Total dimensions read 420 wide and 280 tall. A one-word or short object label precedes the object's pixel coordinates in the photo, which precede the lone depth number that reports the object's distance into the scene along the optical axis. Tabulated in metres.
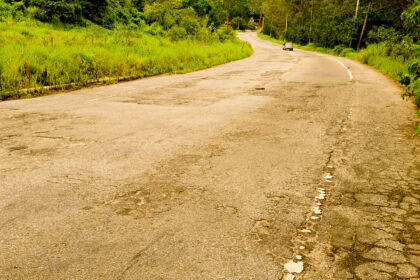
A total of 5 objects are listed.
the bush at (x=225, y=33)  40.84
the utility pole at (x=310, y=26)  64.25
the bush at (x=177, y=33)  30.53
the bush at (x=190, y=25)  34.73
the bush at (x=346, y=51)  40.78
